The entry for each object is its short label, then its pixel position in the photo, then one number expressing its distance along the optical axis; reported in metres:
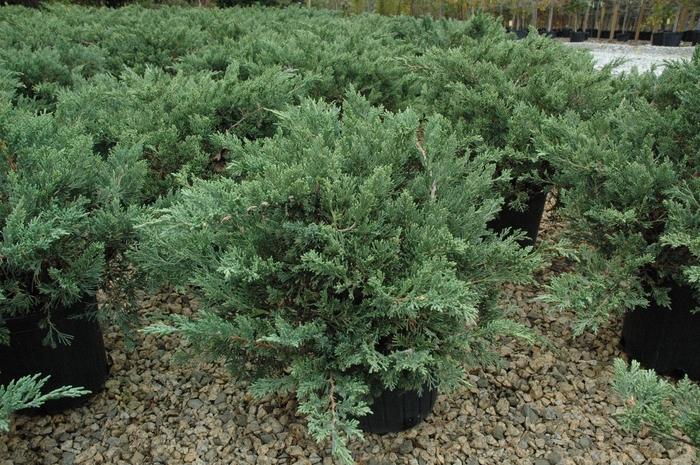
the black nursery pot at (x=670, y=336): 2.52
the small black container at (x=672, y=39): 16.81
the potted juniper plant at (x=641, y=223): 2.31
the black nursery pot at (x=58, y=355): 2.34
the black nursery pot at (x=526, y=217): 3.68
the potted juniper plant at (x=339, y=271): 1.87
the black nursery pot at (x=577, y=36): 19.77
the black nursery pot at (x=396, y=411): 2.27
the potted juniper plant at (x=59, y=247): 2.17
